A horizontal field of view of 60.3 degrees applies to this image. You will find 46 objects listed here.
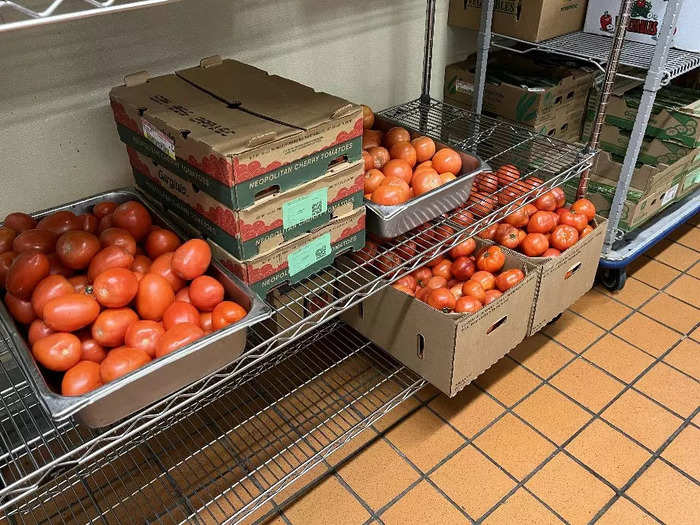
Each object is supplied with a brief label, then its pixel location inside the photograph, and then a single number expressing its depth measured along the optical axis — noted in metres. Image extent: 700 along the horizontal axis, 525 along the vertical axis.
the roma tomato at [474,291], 1.71
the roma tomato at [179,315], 1.15
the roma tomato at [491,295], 1.72
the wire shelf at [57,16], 0.76
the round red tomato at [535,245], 1.87
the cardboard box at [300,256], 1.25
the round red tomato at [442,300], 1.67
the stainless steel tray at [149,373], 0.98
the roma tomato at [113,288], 1.12
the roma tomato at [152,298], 1.16
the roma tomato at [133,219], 1.32
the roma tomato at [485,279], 1.76
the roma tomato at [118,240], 1.28
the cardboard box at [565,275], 1.82
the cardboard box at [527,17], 2.06
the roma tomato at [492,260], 1.83
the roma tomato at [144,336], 1.09
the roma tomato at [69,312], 1.07
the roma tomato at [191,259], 1.20
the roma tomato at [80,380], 1.00
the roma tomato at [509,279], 1.75
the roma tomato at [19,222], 1.35
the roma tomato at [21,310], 1.15
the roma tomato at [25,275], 1.16
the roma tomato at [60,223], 1.33
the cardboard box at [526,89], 2.18
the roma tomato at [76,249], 1.21
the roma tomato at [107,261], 1.19
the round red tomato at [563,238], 1.89
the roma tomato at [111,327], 1.10
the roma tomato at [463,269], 1.85
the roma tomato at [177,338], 1.07
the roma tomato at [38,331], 1.10
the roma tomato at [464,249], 1.89
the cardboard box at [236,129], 1.13
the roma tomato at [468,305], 1.66
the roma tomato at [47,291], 1.12
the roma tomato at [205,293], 1.19
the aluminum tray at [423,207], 1.48
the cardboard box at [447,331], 1.60
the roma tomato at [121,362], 1.03
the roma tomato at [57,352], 1.05
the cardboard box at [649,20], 2.00
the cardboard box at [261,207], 1.19
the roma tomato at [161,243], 1.30
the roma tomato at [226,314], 1.15
